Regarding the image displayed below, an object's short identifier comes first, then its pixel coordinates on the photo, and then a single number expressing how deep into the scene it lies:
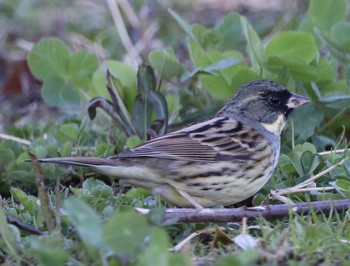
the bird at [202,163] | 7.41
